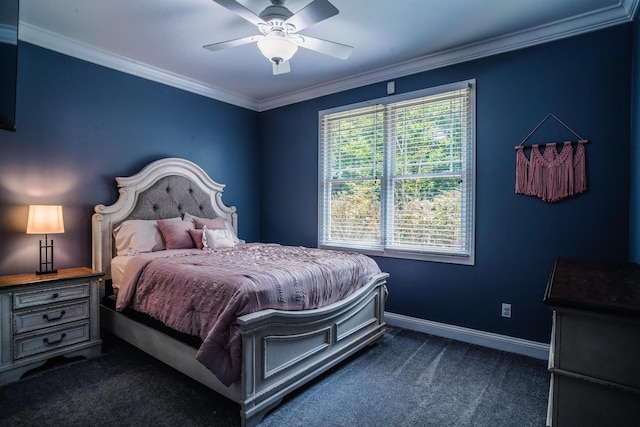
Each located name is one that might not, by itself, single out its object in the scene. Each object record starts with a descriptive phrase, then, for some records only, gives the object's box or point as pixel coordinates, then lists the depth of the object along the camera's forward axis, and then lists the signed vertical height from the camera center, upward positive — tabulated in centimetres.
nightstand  228 -80
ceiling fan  196 +115
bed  188 -79
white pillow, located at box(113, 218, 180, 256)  308 -28
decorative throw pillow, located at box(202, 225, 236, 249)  334 -31
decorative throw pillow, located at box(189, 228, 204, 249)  333 -29
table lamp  253 -9
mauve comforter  185 -52
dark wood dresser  103 -48
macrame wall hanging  255 +31
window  311 +34
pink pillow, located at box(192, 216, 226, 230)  359 -16
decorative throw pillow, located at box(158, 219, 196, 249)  323 -25
